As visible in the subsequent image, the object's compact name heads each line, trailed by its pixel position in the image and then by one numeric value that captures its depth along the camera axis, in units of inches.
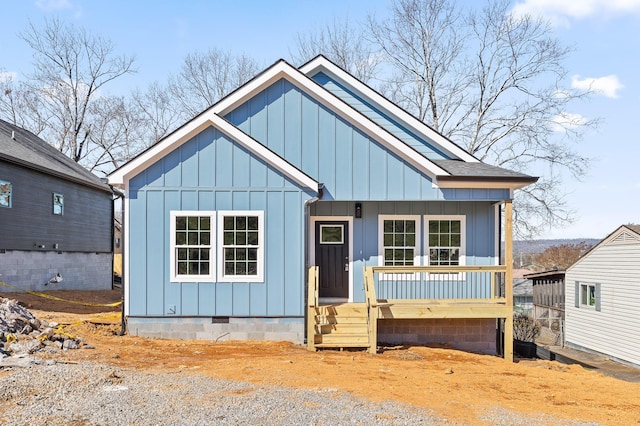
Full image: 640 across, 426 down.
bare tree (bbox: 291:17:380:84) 1254.9
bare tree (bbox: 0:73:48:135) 1393.9
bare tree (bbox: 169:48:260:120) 1371.8
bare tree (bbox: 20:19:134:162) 1391.5
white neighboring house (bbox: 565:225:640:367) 815.7
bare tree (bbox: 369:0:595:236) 1125.1
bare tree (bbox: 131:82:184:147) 1431.1
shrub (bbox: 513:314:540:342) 989.8
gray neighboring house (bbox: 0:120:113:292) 719.7
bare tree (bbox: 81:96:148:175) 1448.1
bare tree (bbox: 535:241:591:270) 2249.0
